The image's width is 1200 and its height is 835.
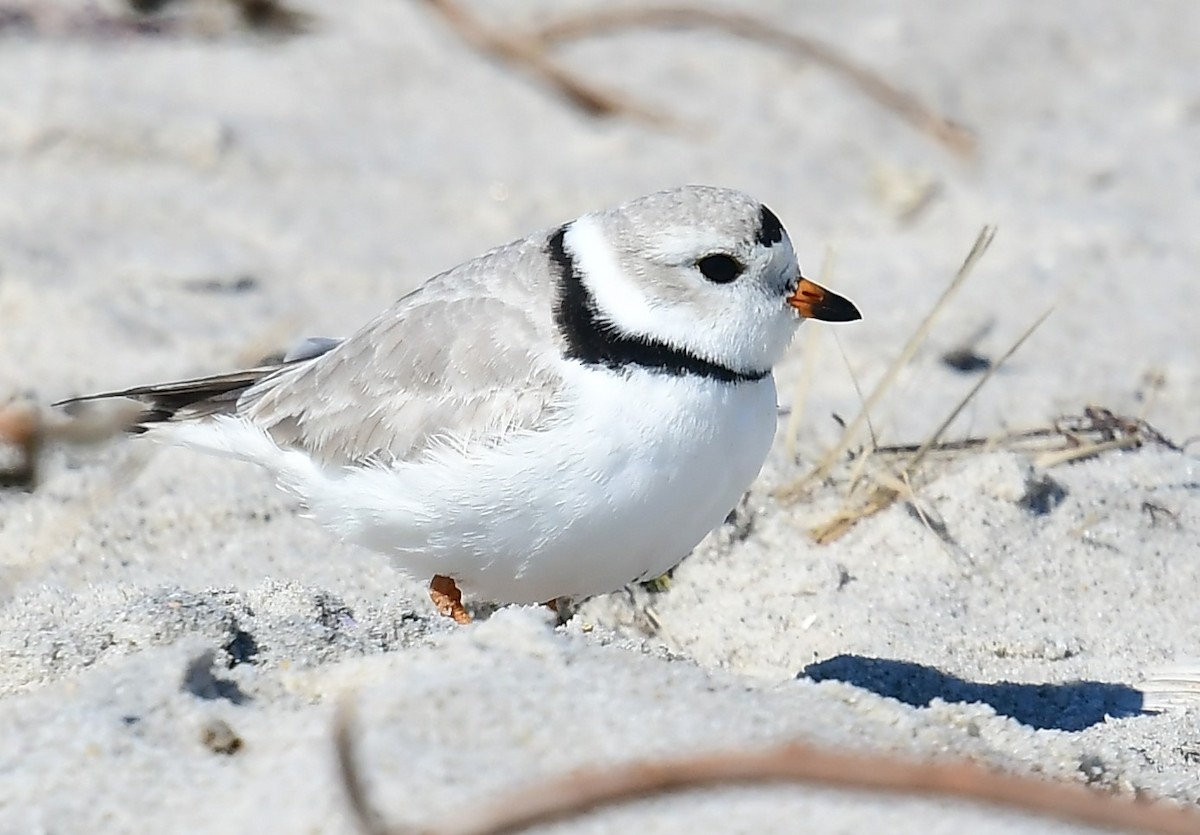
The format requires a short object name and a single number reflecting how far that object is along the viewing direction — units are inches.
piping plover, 235.6
